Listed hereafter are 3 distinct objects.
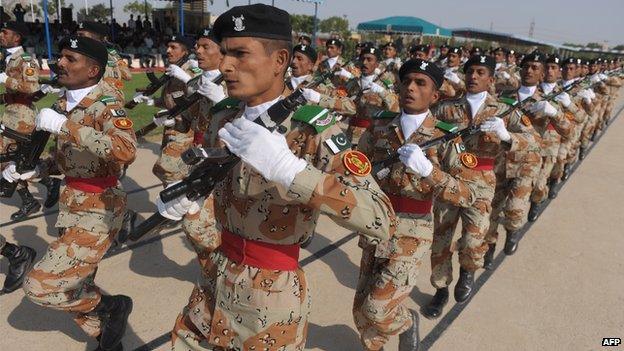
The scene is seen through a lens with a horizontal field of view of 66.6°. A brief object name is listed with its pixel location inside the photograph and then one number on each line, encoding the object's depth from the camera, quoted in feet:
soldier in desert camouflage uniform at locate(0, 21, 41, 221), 18.56
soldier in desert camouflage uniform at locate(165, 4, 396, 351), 5.53
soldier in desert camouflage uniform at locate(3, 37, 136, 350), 9.68
